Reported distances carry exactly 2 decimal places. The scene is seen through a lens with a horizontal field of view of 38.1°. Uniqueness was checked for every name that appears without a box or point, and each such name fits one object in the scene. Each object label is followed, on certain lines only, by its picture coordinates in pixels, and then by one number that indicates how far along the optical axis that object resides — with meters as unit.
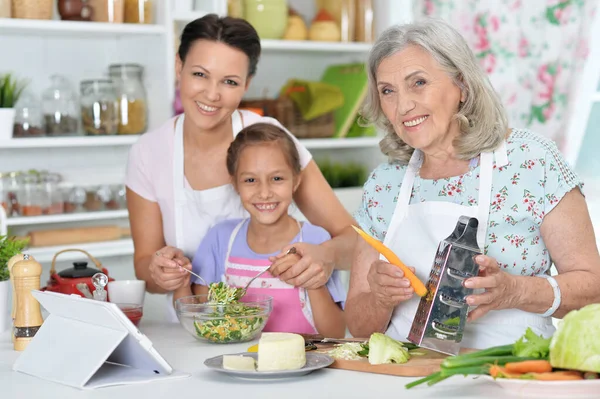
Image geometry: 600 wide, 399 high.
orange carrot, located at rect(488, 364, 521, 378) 1.45
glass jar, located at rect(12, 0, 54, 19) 3.45
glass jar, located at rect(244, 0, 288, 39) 3.96
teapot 2.27
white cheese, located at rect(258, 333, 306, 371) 1.65
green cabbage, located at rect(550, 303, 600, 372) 1.43
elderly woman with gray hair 1.91
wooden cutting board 1.66
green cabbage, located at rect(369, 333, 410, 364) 1.70
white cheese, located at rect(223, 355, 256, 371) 1.67
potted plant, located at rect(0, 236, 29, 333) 2.23
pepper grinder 2.01
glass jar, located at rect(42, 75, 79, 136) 3.59
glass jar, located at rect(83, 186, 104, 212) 3.70
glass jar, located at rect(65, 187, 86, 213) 3.66
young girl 2.48
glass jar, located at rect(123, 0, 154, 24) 3.68
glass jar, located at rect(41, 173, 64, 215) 3.58
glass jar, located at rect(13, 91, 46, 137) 3.53
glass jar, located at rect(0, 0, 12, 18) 3.39
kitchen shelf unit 3.56
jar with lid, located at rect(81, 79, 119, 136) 3.64
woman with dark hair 2.55
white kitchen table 1.55
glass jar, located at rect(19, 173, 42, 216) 3.53
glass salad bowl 2.02
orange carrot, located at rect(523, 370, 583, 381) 1.45
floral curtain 3.53
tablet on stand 1.67
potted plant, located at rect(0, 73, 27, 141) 3.42
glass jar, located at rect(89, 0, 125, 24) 3.59
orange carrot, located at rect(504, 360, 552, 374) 1.47
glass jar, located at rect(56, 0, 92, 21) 3.56
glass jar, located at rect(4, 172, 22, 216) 3.51
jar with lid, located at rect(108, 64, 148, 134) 3.70
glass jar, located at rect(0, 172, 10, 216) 3.49
